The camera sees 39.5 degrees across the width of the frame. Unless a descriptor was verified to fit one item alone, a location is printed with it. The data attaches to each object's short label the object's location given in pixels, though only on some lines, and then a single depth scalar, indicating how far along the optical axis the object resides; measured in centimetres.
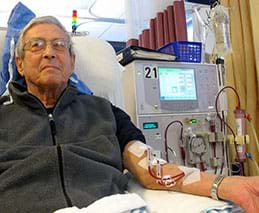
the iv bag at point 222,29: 237
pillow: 150
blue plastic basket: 224
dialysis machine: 203
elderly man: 106
